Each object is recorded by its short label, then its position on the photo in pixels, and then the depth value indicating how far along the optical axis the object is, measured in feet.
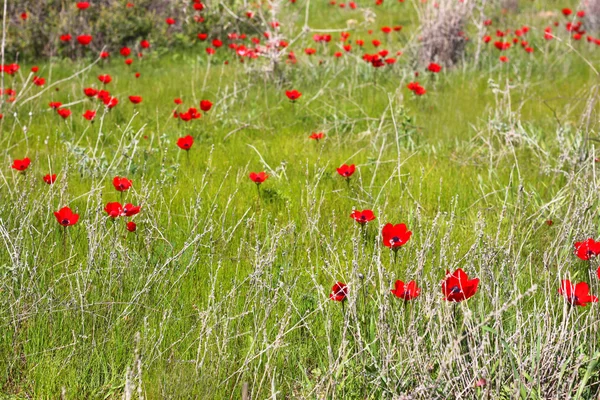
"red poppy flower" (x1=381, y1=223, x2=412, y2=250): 7.70
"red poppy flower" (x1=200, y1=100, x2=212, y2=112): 13.97
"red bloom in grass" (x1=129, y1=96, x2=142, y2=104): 14.83
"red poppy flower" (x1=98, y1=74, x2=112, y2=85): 16.25
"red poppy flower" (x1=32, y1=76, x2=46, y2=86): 16.52
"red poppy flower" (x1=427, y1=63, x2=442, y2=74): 18.11
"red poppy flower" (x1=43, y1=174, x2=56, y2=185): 9.56
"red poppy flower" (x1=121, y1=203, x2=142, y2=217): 8.36
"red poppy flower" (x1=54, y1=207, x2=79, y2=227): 8.18
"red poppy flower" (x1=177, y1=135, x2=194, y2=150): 12.01
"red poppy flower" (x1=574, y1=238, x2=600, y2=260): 7.04
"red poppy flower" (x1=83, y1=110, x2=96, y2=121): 13.72
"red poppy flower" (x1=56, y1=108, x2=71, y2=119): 13.99
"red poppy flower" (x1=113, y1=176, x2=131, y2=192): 9.06
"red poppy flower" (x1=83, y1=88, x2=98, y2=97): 14.71
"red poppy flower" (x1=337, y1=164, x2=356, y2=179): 10.63
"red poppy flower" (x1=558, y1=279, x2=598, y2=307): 6.38
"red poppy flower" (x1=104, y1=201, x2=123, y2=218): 8.32
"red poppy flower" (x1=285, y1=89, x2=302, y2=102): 15.51
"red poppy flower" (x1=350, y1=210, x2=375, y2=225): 8.35
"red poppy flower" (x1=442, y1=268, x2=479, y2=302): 6.25
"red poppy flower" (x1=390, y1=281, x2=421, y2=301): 6.49
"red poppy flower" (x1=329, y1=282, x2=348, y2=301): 6.71
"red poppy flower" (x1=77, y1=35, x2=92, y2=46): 19.05
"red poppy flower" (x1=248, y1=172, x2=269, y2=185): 10.57
